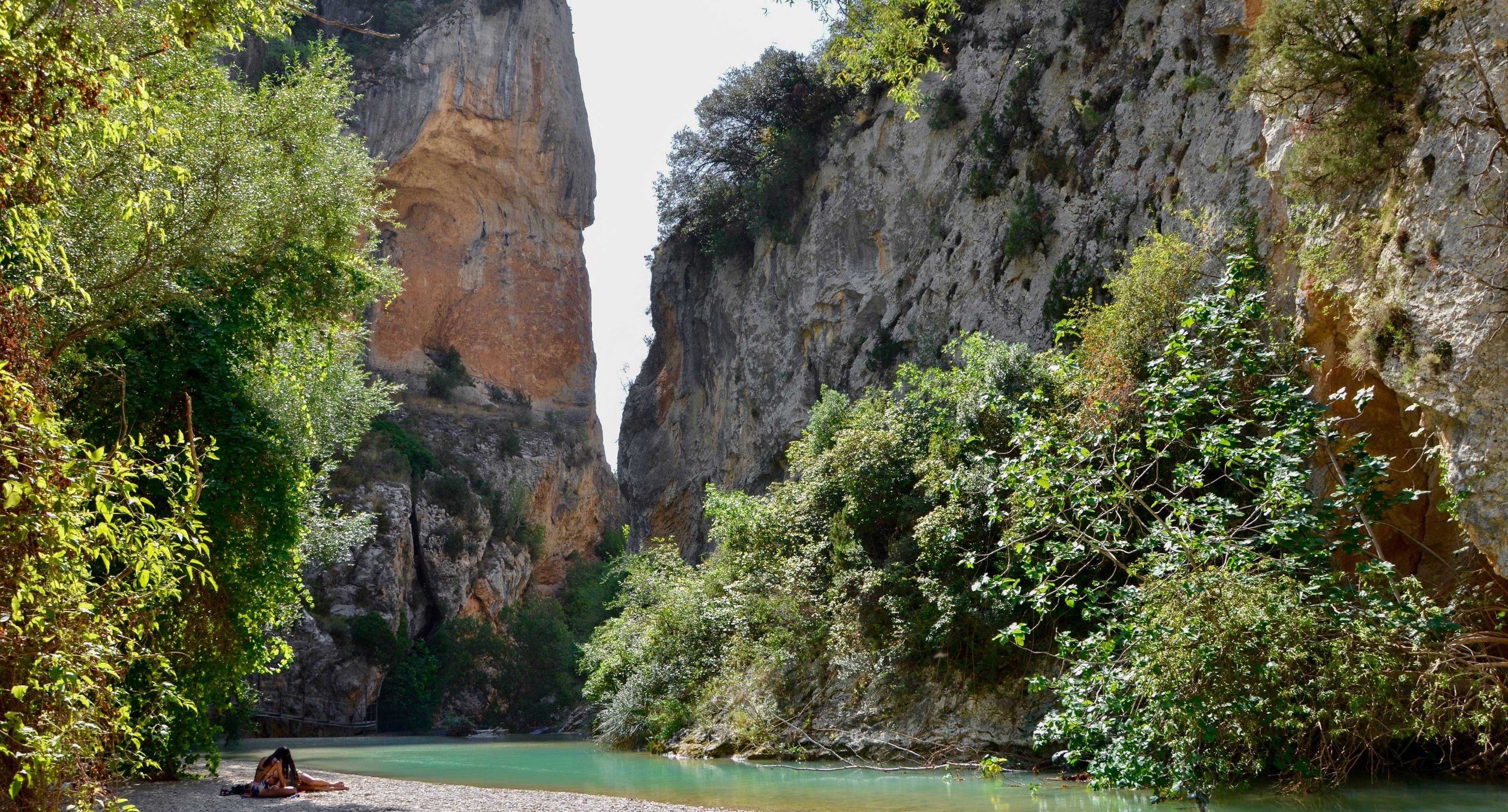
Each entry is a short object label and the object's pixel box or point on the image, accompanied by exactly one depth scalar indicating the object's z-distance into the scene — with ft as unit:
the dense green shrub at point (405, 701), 114.42
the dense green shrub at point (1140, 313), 40.32
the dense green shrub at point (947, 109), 74.38
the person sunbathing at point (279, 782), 32.86
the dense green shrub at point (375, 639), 110.42
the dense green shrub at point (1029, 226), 61.11
